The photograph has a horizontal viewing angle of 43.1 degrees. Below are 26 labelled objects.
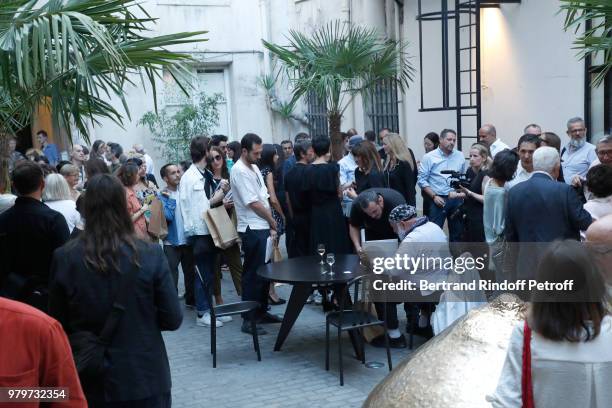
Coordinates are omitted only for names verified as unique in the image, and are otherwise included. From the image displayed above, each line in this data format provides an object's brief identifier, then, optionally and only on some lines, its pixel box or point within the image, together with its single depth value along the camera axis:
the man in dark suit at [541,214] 5.72
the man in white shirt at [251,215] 7.53
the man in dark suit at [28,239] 5.16
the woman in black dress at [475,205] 7.80
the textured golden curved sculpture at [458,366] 2.86
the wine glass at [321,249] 6.77
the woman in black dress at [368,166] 8.07
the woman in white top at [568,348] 2.48
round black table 6.22
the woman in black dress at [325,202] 7.66
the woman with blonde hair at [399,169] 8.47
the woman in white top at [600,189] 5.54
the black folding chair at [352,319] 6.04
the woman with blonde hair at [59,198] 6.61
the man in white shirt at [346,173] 9.49
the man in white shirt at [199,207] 7.85
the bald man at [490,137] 9.41
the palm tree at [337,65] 11.99
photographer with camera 9.76
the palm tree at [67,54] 5.12
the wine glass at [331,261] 6.51
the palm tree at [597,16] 5.51
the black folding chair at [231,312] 6.61
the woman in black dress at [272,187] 8.54
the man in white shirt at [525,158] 7.17
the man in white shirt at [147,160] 14.47
